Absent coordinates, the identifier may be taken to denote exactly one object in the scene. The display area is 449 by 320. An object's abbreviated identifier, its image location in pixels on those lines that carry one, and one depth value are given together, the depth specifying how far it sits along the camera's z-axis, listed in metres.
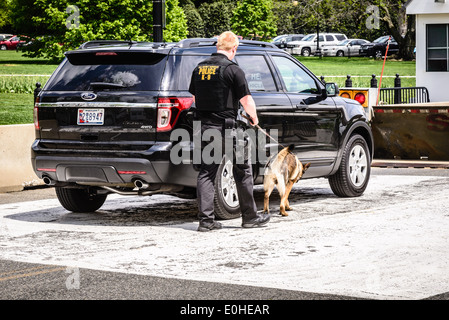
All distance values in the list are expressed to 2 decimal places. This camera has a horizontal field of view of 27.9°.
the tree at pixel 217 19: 80.00
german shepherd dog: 9.70
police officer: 8.73
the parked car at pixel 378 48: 64.81
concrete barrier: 12.93
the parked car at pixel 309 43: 70.62
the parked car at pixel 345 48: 69.31
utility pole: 13.68
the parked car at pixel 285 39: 68.61
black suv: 8.95
